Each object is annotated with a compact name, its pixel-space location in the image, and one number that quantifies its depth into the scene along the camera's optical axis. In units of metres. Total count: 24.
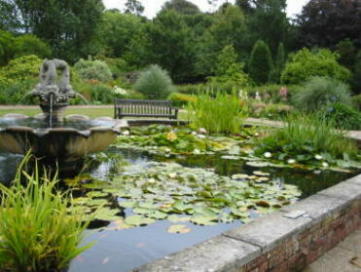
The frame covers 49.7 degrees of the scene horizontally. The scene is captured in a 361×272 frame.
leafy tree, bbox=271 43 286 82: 22.64
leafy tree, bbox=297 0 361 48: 23.83
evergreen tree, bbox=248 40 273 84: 23.33
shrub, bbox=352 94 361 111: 12.04
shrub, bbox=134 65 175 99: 16.28
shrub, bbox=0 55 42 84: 15.85
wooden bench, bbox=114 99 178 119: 8.97
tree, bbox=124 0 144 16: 47.47
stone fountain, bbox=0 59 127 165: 3.56
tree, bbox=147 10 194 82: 25.97
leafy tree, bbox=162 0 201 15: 45.94
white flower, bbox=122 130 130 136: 6.42
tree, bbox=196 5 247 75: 26.39
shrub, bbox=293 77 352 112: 10.19
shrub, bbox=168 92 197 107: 14.27
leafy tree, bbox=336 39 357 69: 22.19
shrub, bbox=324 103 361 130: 8.66
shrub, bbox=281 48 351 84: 17.19
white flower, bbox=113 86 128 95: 15.97
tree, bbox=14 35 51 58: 20.17
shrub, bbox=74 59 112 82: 19.69
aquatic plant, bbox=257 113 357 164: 5.01
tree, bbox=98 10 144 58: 31.73
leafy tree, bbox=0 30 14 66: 19.72
